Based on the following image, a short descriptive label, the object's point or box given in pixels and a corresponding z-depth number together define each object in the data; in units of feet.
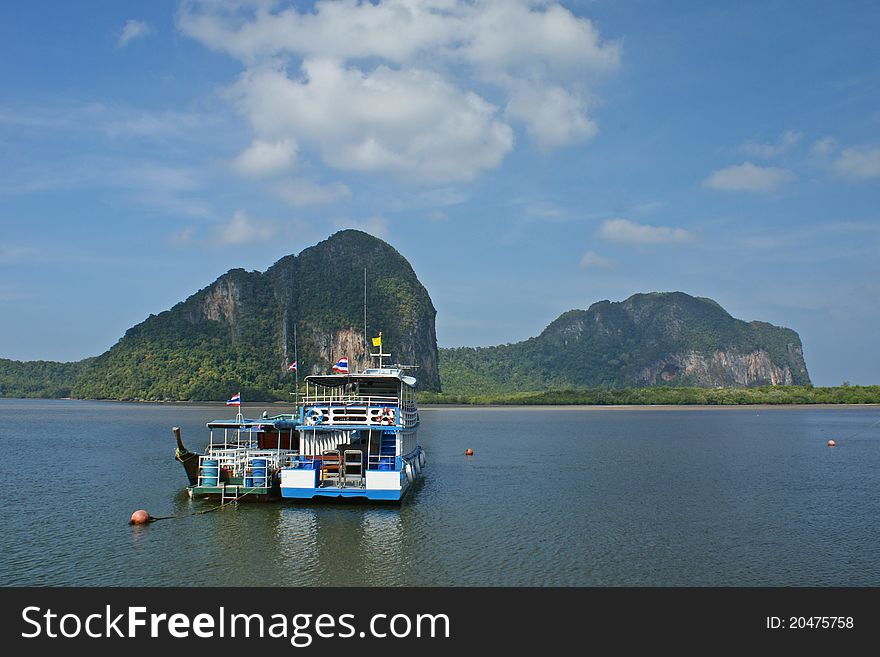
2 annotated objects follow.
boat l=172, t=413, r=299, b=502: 109.50
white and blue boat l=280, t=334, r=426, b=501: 104.73
